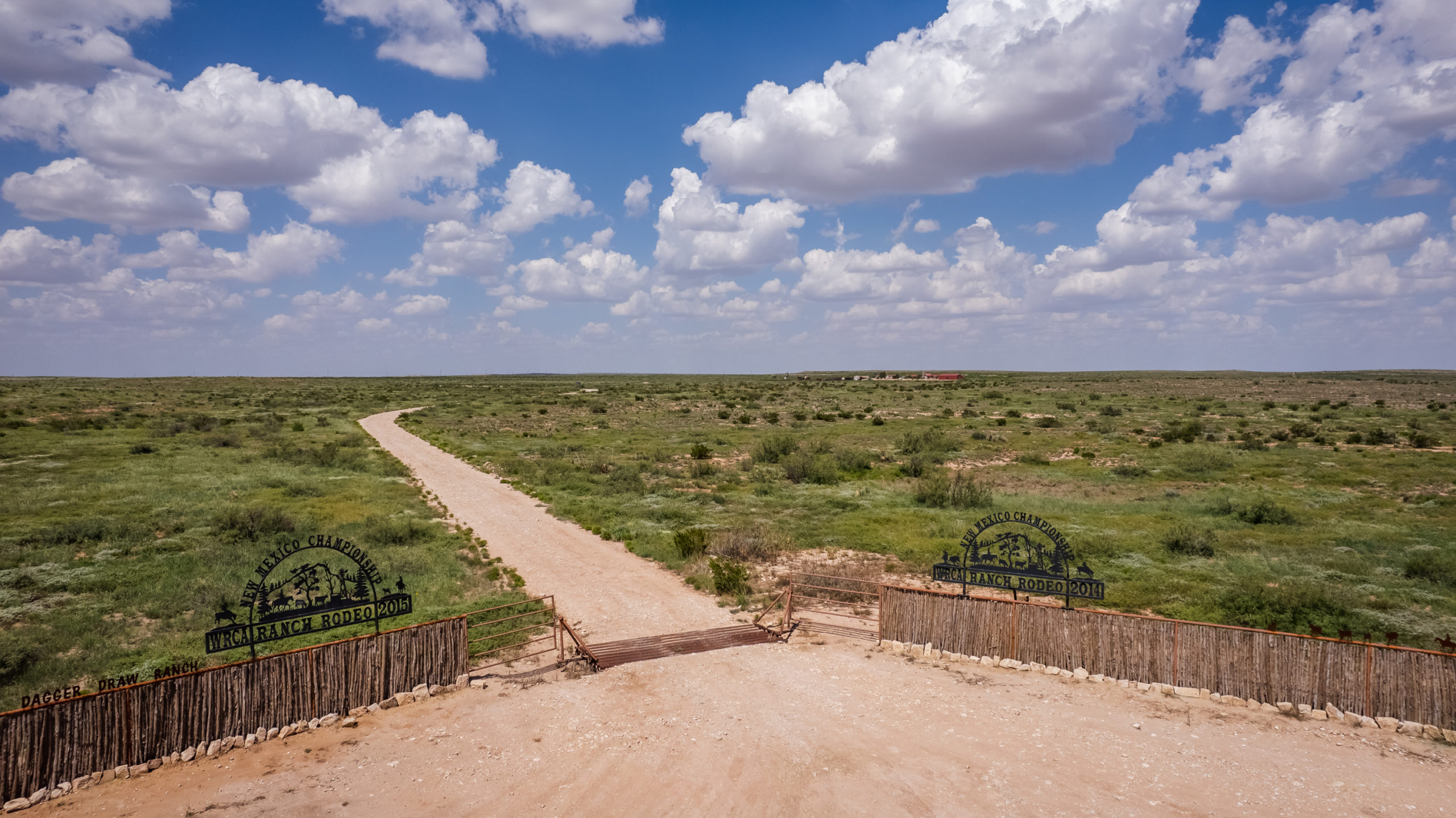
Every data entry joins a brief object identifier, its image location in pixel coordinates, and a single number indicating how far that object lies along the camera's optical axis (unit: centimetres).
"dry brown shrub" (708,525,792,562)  2191
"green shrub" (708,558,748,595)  1880
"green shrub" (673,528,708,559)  2177
